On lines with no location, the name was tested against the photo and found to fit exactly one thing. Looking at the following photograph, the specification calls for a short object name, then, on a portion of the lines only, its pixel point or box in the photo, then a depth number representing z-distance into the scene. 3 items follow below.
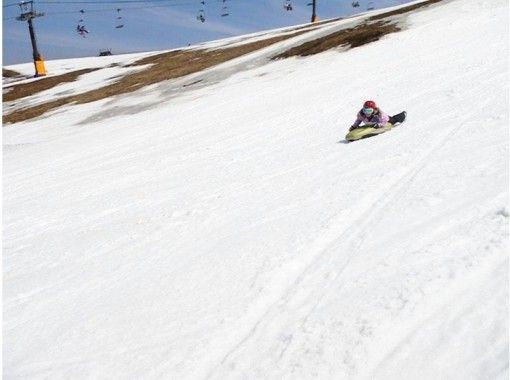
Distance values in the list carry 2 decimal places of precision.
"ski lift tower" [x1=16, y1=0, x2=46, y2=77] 53.94
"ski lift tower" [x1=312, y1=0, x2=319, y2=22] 61.28
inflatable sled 10.42
